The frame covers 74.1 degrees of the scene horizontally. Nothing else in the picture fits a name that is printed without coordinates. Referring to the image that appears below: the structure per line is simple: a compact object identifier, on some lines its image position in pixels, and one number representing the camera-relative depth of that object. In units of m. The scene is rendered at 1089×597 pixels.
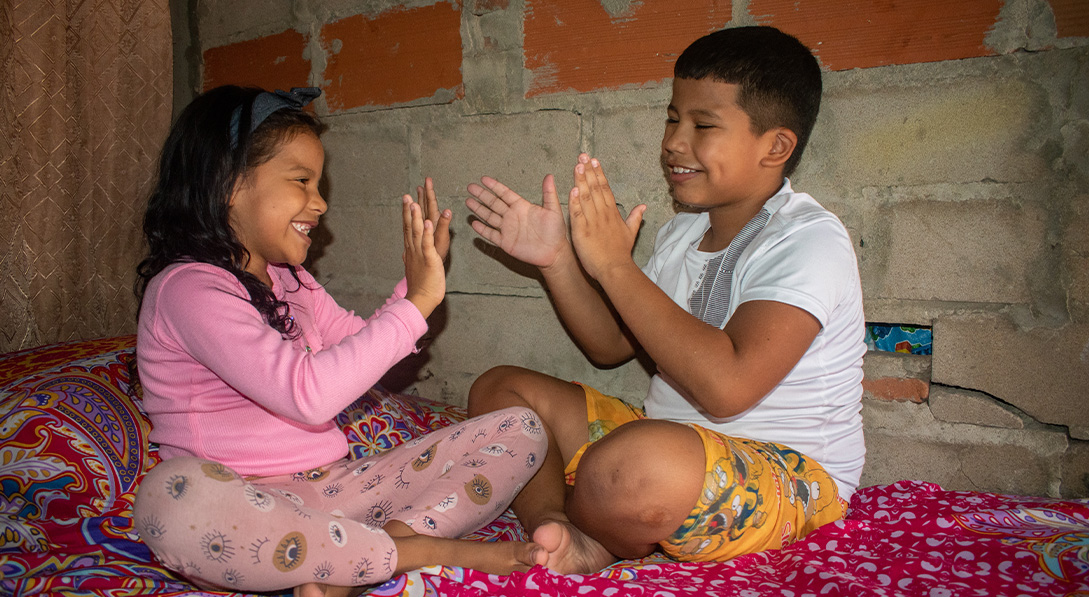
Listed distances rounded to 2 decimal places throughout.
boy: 1.28
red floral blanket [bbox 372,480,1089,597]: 1.16
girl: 1.12
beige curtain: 2.04
